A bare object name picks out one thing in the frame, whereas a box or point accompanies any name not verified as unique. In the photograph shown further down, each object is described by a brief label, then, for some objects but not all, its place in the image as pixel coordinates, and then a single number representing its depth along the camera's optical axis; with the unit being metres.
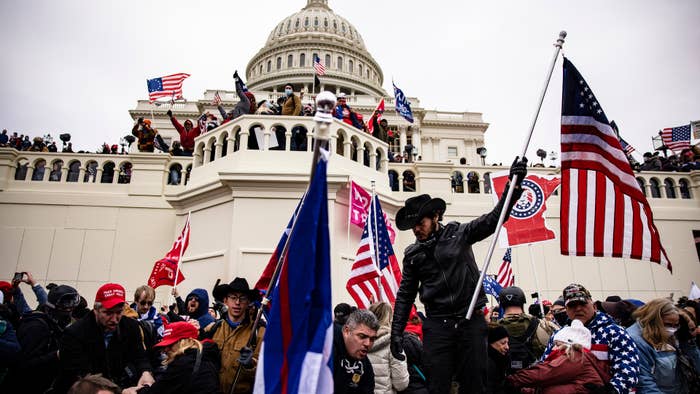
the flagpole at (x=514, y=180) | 3.64
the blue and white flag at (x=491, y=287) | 10.12
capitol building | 10.48
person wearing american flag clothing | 3.61
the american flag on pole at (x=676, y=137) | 19.88
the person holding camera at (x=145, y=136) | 14.62
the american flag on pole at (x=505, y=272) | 10.91
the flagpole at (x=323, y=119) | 2.42
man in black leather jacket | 3.72
